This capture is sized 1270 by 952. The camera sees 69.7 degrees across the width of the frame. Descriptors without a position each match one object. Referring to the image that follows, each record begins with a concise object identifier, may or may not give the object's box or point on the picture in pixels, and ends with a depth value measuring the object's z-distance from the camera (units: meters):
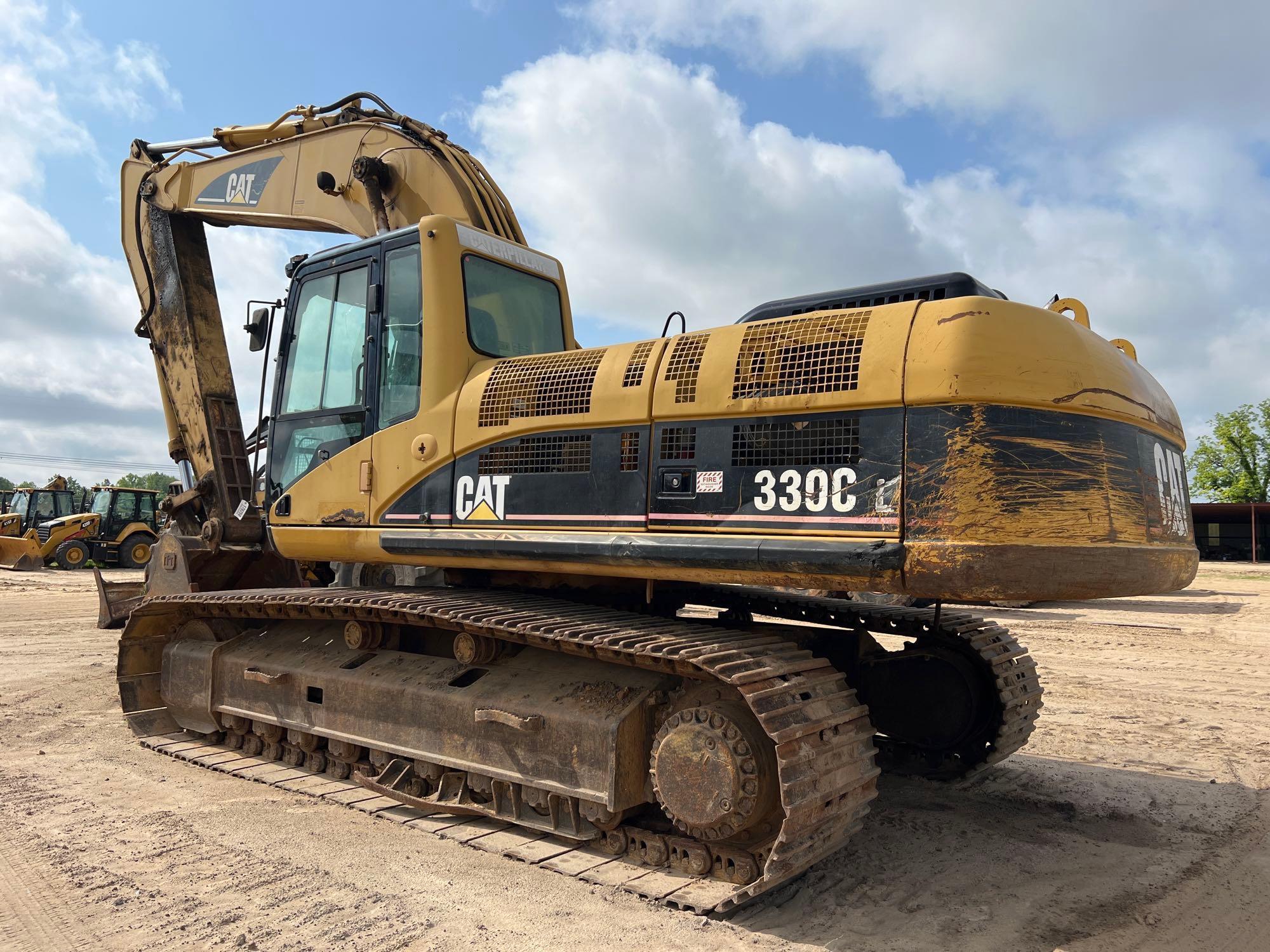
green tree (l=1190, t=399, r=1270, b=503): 53.62
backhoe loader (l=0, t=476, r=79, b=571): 26.09
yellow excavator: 3.53
